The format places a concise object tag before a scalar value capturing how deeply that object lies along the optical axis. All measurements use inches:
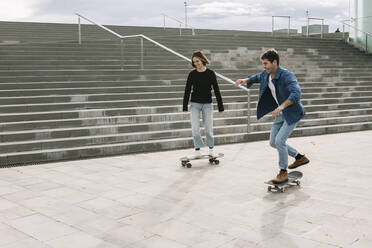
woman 264.2
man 199.9
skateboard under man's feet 206.1
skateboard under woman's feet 267.6
